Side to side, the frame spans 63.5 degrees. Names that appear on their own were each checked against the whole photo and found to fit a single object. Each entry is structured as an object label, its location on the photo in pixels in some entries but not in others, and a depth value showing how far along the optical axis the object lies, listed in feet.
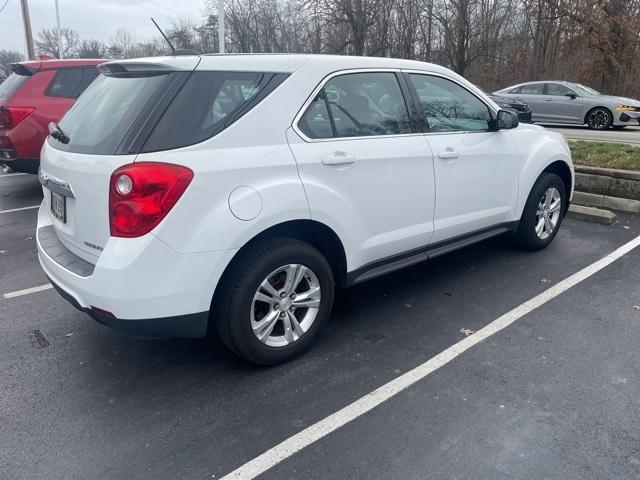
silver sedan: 47.03
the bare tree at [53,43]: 165.99
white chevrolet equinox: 8.45
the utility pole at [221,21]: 46.06
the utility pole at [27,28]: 87.45
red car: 23.03
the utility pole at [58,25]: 104.81
